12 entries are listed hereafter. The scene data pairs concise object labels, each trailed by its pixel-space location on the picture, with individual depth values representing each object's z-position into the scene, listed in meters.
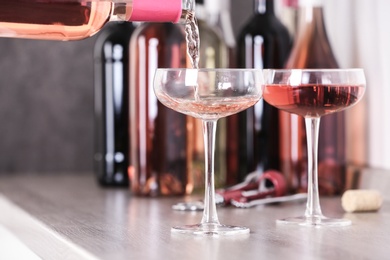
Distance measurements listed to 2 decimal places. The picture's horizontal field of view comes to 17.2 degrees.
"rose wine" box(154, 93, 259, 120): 1.19
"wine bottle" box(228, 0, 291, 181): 1.57
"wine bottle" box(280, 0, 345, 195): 1.54
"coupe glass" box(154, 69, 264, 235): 1.19
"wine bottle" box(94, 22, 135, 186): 1.69
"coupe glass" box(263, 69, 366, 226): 1.26
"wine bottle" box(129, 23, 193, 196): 1.54
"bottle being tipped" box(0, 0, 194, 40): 1.21
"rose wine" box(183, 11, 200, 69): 1.23
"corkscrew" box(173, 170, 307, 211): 1.41
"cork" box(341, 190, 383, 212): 1.34
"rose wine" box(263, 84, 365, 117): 1.26
